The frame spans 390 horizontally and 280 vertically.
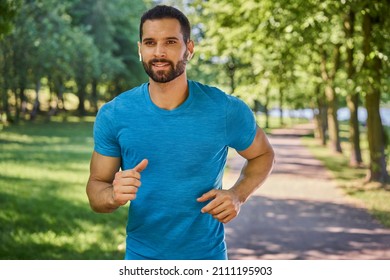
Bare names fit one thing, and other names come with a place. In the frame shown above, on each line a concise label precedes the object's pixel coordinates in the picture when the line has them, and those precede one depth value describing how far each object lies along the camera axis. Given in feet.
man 7.54
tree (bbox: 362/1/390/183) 27.76
